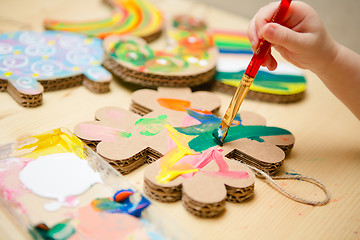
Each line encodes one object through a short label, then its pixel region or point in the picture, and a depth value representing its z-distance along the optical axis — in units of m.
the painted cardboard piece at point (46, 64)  0.68
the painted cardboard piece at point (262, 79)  0.78
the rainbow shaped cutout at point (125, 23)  0.90
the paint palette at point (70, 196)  0.45
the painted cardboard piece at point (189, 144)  0.51
